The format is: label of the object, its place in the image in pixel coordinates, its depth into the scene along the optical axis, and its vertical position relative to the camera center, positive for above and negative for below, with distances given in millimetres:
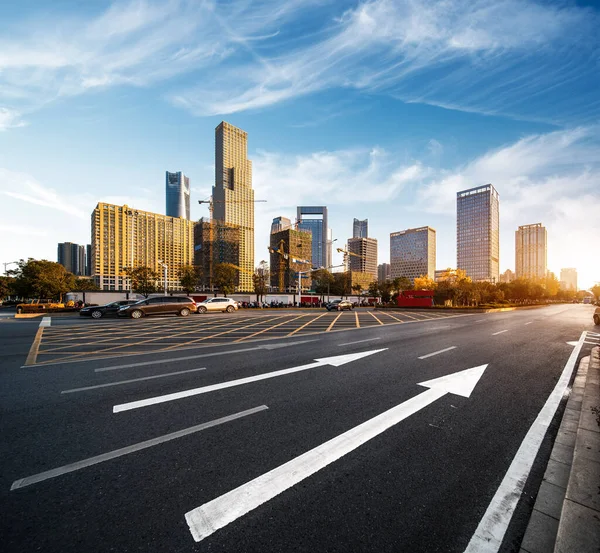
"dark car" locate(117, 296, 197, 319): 20188 -2365
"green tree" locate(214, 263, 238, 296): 46219 -51
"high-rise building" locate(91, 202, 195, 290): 108562 +14308
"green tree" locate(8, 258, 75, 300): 38250 -158
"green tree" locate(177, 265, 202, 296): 45531 -41
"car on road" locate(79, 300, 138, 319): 20586 -2566
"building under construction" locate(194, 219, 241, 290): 108500 +12842
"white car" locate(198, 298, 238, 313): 26609 -2928
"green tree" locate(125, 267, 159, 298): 38750 -307
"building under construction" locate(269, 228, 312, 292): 115319 +10098
